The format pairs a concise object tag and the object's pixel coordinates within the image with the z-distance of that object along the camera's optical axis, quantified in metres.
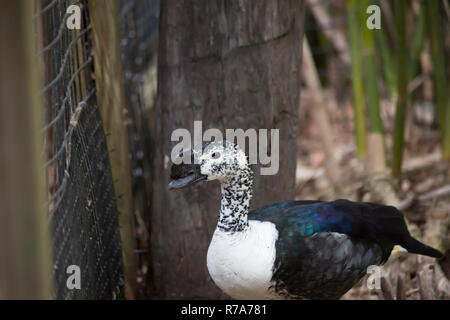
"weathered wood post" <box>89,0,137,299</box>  2.24
